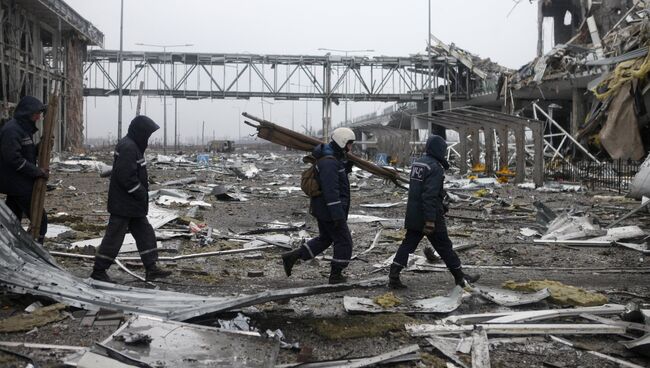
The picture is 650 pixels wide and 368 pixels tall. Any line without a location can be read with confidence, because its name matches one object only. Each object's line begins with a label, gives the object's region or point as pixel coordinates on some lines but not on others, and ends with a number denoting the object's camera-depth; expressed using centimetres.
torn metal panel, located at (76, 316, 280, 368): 380
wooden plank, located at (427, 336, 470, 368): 406
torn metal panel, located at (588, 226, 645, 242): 905
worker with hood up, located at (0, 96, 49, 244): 584
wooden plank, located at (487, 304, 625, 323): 482
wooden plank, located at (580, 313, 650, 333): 465
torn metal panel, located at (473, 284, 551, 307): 536
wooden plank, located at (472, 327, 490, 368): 400
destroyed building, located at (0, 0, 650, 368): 416
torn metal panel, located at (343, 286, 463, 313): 510
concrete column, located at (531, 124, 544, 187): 1947
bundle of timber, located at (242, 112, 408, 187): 735
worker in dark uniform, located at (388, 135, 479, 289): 583
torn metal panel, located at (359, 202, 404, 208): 1444
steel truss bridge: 5053
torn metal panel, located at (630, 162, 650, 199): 946
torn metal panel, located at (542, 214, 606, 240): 931
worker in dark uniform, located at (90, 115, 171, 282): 587
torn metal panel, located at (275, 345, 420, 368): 385
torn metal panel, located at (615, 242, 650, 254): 825
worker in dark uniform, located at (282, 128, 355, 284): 588
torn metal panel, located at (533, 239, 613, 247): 888
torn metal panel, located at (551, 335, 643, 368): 407
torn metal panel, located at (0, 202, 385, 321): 467
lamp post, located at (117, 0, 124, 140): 2856
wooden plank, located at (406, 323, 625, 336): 456
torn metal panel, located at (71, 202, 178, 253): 805
